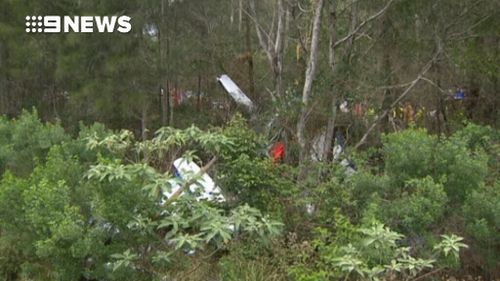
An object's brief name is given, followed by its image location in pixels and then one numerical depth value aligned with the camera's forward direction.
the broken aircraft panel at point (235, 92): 9.96
